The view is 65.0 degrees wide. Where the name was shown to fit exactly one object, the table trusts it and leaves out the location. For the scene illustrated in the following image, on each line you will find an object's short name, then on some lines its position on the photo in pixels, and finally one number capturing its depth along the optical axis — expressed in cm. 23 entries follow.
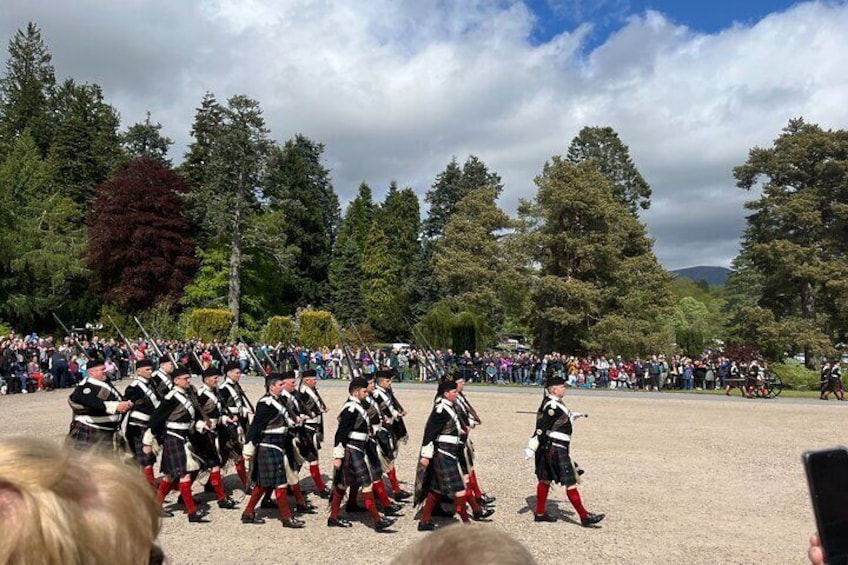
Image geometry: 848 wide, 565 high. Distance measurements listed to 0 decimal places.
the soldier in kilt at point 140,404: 998
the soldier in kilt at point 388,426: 1009
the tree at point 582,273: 3616
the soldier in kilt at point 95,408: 942
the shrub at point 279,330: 4047
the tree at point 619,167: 5372
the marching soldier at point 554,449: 889
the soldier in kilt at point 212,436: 975
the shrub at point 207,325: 4009
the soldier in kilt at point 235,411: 1063
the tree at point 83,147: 5322
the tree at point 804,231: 3578
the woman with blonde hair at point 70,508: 118
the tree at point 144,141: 5956
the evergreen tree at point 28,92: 5756
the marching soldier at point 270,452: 902
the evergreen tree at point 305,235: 5772
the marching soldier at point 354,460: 899
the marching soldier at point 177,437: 912
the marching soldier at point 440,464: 872
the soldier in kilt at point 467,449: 932
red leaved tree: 4222
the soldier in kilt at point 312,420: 1053
